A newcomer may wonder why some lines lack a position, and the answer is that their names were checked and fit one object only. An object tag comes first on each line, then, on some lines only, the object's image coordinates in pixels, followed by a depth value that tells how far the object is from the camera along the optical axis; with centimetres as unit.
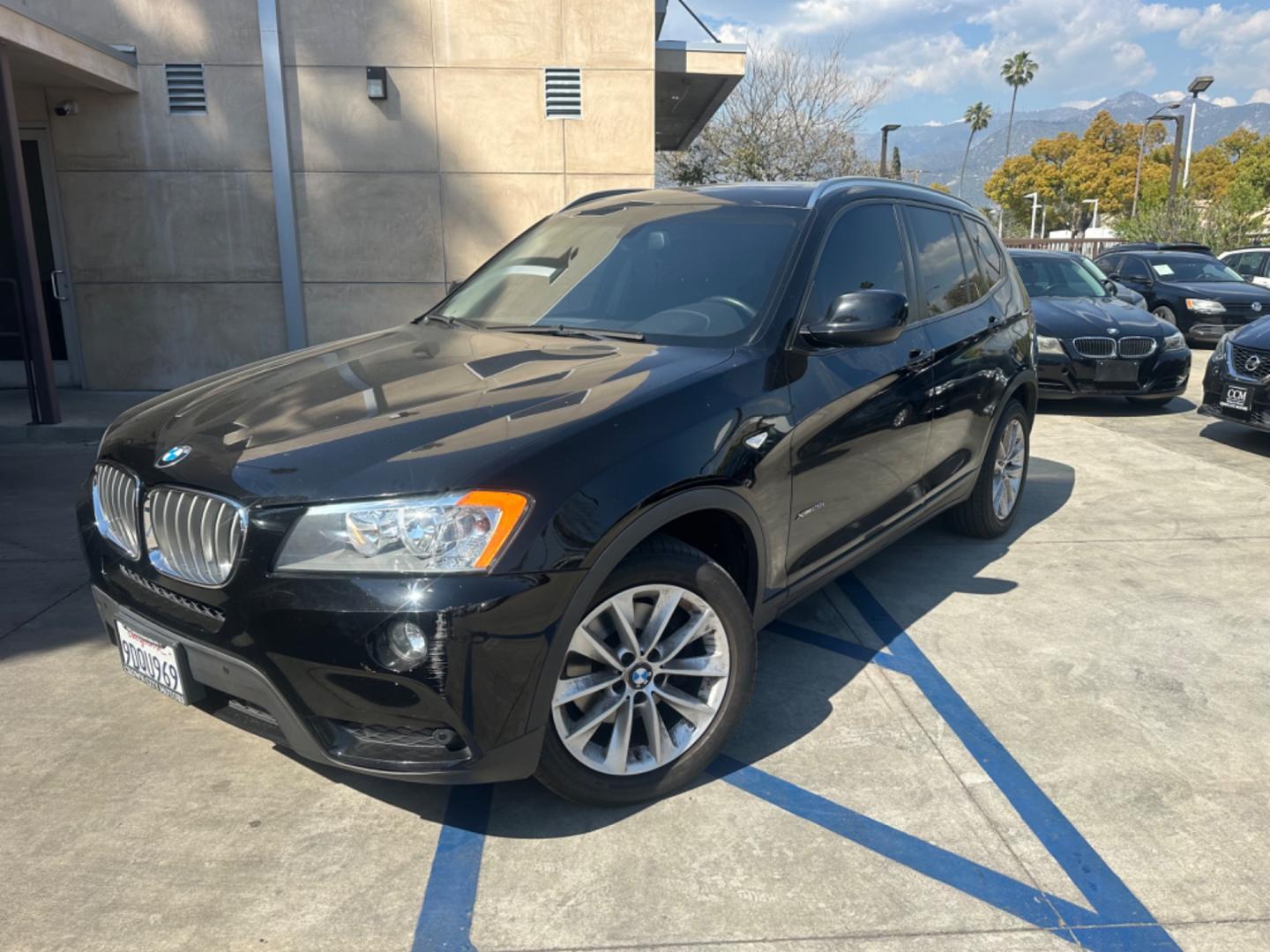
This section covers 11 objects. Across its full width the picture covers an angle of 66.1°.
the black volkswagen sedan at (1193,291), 1451
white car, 1764
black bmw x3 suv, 238
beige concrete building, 1005
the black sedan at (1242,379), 764
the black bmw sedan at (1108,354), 955
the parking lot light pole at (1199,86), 2672
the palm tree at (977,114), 9431
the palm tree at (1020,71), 9525
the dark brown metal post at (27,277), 787
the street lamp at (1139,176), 5656
